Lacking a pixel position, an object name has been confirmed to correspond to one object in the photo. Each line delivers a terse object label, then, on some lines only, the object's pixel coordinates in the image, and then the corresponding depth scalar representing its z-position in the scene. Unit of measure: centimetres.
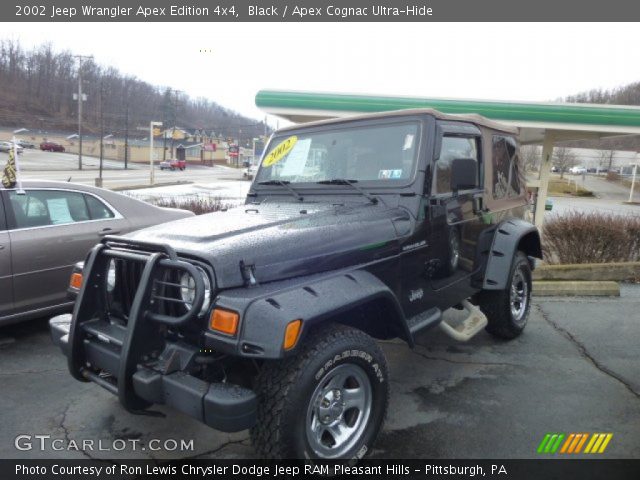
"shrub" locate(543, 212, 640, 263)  813
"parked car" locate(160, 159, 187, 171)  6712
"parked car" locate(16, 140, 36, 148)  6781
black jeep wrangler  242
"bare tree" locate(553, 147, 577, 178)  6319
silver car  458
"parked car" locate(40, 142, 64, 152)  7150
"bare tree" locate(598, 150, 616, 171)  7312
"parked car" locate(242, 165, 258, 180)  5289
